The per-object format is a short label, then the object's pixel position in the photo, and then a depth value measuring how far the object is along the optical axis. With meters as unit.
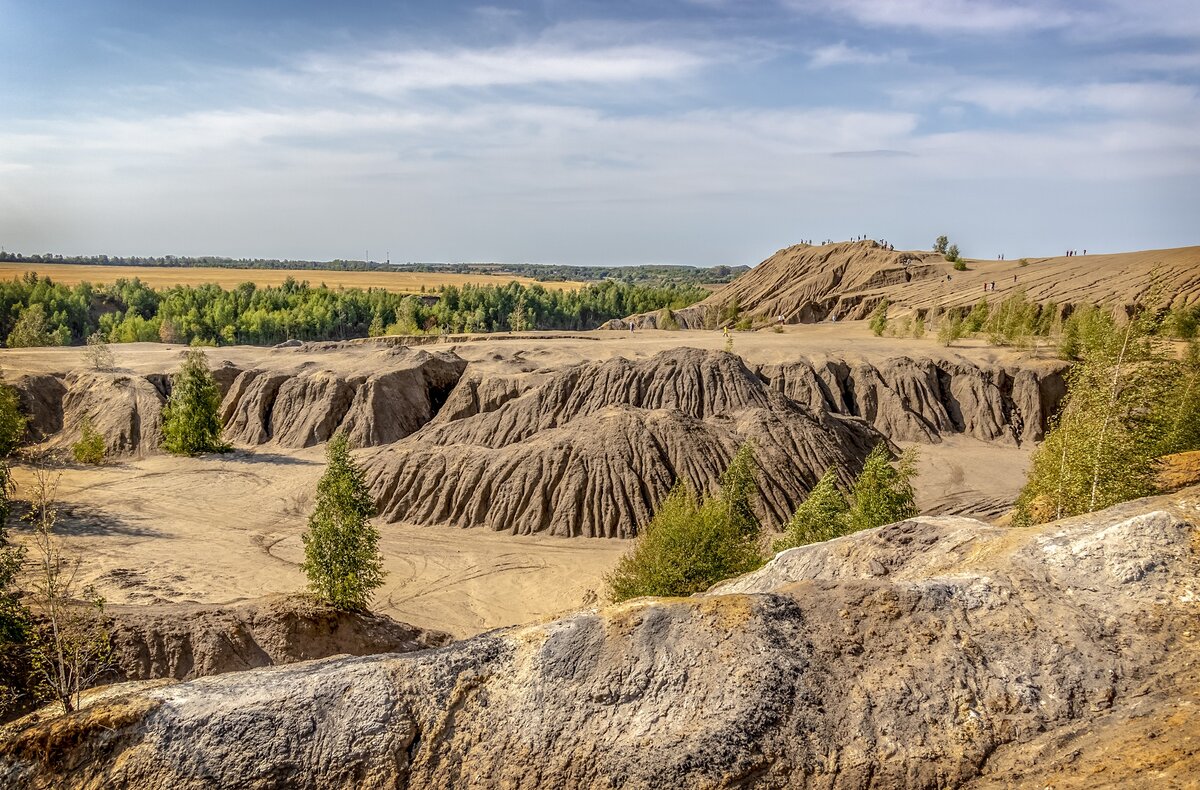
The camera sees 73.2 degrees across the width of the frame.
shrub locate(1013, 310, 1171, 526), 17.36
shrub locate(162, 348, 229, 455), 50.50
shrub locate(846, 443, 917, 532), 23.50
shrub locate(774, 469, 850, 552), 24.25
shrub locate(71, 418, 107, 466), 48.75
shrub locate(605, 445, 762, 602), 21.38
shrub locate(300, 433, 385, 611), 21.28
